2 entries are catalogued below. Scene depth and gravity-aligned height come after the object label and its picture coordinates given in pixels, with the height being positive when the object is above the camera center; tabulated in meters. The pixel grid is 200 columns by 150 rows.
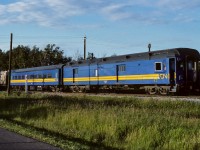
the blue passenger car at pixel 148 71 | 30.00 +1.29
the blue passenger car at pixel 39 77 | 48.28 +1.38
